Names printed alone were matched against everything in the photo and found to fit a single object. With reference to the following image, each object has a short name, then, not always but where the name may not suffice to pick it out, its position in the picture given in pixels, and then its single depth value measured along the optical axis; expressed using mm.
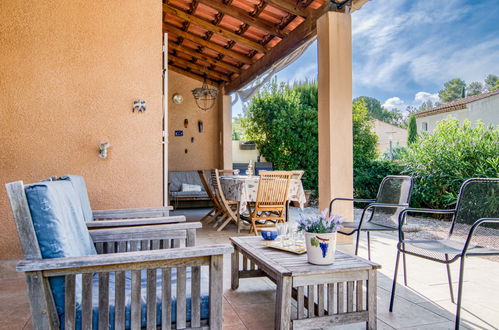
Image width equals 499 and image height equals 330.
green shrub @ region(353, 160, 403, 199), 7414
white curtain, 5323
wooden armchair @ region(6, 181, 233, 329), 1246
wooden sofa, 7406
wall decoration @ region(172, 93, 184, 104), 8725
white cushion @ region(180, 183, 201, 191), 7588
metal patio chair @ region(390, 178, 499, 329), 1977
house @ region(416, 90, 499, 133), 13930
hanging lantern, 8828
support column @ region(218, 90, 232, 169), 8586
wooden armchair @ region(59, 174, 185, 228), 2209
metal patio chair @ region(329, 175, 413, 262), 2736
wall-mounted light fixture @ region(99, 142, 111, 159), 3170
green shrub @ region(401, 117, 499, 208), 5336
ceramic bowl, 2412
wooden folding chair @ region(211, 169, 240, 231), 4965
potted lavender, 1818
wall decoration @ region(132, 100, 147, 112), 3297
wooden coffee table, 1751
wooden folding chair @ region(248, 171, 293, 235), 4555
